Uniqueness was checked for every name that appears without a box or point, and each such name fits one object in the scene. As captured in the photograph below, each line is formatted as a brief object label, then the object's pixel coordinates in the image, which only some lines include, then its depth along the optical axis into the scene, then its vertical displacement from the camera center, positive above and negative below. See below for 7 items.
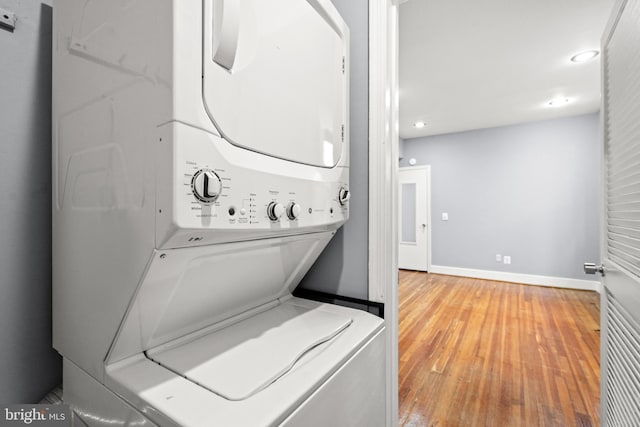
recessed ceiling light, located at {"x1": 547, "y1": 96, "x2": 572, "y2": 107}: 3.77 +1.51
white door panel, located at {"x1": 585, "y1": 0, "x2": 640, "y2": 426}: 0.99 -0.03
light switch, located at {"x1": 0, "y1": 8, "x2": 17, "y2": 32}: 0.82 +0.56
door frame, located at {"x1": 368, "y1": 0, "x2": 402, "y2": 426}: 1.15 +0.19
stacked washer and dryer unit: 0.55 +0.02
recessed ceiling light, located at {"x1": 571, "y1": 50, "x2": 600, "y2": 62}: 2.64 +1.50
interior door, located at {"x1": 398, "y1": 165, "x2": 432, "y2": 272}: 5.59 +0.04
